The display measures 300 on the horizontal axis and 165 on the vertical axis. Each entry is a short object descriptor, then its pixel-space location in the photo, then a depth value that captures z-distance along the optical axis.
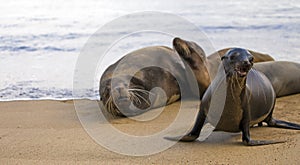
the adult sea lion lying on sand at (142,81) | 9.17
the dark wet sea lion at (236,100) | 6.72
